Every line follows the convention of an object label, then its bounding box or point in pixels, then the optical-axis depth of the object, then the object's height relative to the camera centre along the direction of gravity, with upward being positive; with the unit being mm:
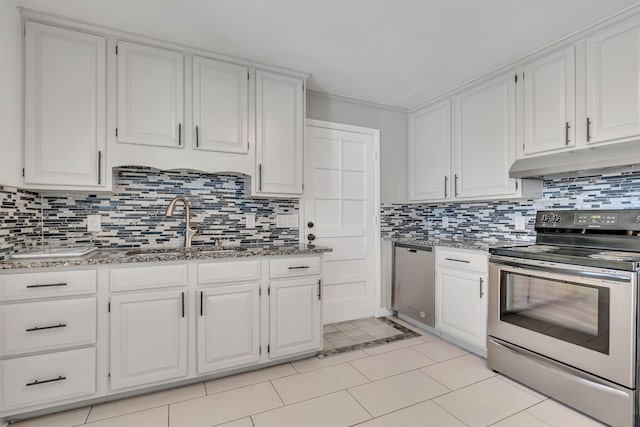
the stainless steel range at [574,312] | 1649 -598
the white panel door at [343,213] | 3211 +4
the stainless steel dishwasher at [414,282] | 2984 -696
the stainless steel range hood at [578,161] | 1867 +356
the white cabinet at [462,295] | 2479 -687
